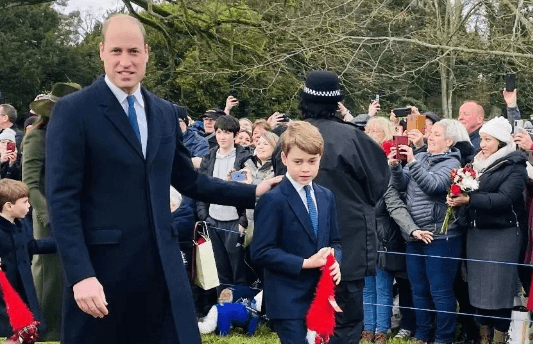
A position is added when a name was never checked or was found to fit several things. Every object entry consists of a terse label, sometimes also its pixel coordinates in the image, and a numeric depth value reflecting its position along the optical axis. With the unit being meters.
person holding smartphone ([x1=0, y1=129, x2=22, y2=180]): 10.57
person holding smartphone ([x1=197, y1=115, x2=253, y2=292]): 8.93
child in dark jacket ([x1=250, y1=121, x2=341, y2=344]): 4.81
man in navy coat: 3.54
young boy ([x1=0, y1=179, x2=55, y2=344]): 6.32
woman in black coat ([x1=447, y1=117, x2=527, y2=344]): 7.18
